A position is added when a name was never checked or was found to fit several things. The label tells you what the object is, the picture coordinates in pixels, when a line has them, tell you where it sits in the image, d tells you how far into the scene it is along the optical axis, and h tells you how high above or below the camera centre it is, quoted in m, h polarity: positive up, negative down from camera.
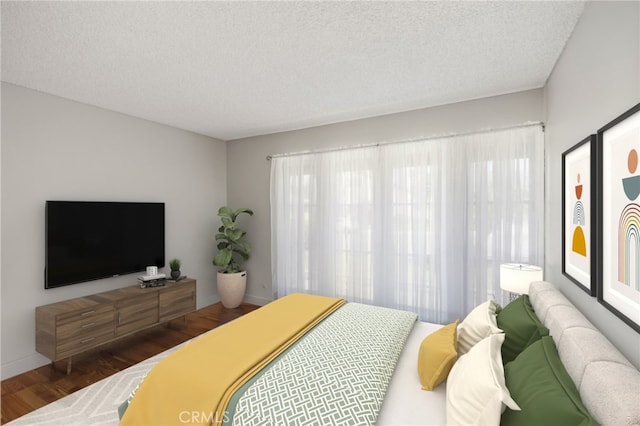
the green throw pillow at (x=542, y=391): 0.87 -0.63
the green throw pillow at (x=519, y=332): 1.51 -0.65
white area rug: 2.03 -1.48
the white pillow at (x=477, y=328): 1.68 -0.71
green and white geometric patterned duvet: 1.31 -0.89
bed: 0.88 -0.66
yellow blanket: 1.44 -0.89
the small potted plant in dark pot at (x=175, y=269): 3.75 -0.73
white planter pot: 4.34 -1.15
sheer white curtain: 2.90 -0.08
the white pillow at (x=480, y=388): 1.04 -0.71
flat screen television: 2.86 -0.29
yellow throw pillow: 1.55 -0.82
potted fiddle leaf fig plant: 4.33 -0.71
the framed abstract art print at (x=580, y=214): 1.44 -0.01
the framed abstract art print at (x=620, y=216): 1.05 -0.01
